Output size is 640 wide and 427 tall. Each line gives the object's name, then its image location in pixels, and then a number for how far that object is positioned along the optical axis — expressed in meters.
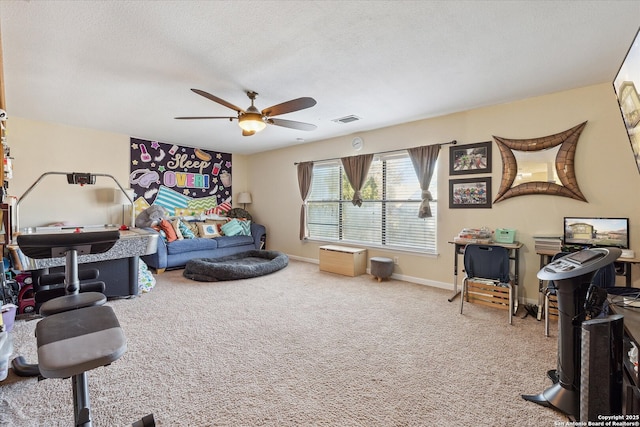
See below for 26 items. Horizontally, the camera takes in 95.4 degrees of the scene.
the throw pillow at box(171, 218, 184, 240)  5.45
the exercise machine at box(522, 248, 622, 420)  1.70
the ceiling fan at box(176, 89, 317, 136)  2.69
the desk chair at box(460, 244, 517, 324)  3.32
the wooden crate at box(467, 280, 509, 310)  3.32
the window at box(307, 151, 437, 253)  4.61
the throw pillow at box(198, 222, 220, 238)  5.98
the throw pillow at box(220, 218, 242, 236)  6.23
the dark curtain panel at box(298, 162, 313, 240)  5.96
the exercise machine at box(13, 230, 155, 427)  1.08
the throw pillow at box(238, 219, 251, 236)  6.44
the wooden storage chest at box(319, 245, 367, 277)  4.89
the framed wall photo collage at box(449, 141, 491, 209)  3.85
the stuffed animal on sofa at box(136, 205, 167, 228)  5.38
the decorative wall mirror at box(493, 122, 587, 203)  3.23
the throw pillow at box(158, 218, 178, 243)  5.28
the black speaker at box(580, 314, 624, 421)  1.39
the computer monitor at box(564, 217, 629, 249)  2.92
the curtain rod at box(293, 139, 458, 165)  4.09
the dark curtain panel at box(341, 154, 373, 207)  5.05
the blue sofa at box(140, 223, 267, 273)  5.05
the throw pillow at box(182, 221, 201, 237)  5.95
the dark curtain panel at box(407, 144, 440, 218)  4.27
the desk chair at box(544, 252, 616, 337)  2.50
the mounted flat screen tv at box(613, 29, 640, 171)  1.56
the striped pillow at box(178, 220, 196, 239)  5.63
